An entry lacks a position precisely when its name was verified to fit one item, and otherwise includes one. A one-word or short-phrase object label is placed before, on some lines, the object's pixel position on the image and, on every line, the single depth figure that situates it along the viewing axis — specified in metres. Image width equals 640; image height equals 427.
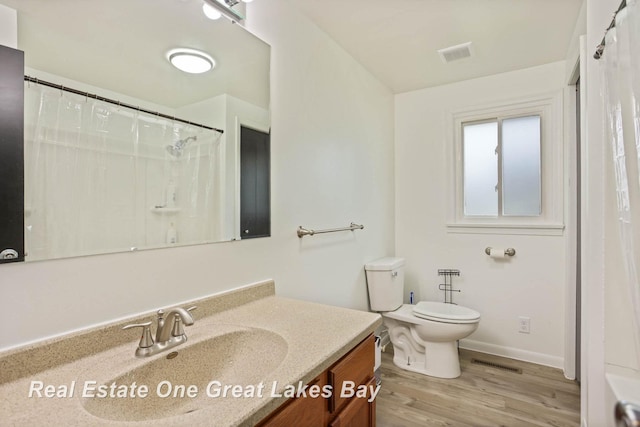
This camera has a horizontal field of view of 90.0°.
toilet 2.22
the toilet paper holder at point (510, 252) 2.57
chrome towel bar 1.76
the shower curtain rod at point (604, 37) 1.08
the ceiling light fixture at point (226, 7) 1.25
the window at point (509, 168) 2.47
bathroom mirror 0.85
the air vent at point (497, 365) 2.38
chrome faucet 0.91
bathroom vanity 0.68
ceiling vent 2.18
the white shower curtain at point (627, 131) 0.99
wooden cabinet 0.79
